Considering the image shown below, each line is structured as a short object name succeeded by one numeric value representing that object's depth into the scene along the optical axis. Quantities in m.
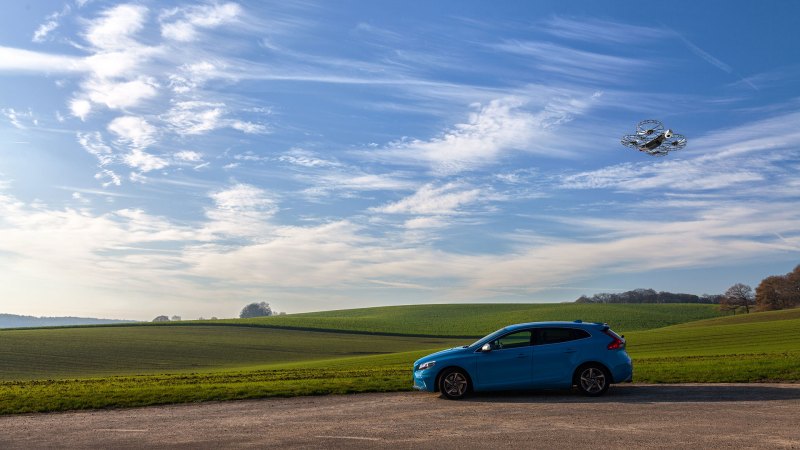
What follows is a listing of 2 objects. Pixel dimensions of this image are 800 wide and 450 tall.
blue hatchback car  16.09
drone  32.59
